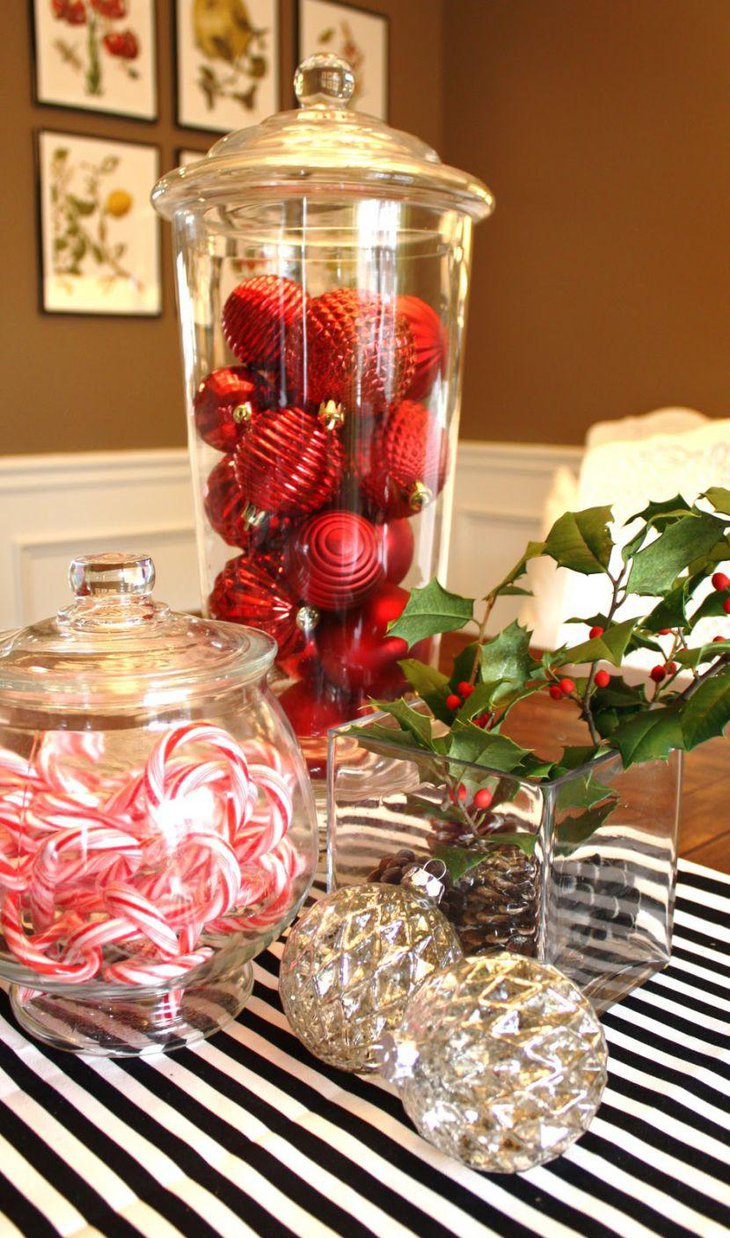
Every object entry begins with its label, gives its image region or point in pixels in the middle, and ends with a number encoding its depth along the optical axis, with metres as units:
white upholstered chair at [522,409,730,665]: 1.66
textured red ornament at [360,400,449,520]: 0.84
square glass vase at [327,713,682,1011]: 0.54
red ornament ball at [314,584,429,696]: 0.84
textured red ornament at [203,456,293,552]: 0.84
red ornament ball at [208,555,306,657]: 0.84
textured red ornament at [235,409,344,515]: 0.81
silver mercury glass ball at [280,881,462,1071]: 0.51
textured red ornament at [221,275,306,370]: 0.83
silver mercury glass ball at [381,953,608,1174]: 0.44
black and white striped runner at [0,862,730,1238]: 0.44
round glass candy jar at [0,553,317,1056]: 0.50
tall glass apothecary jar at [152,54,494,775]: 0.82
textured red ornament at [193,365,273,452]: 0.84
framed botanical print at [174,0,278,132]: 2.70
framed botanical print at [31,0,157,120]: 2.47
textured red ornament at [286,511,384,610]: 0.82
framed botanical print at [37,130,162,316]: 2.55
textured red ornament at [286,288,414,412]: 0.82
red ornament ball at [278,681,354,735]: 0.84
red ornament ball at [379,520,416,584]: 0.85
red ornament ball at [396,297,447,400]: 0.86
